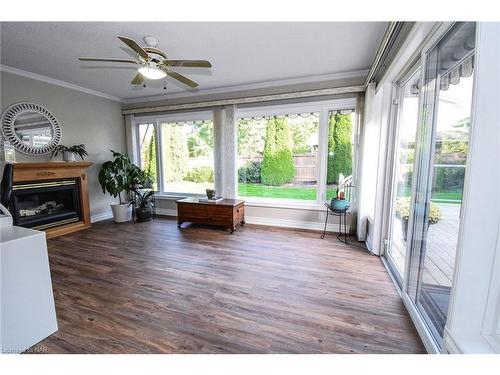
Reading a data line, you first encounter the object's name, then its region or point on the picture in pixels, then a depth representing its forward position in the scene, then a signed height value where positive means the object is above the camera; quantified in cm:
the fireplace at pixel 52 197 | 325 -57
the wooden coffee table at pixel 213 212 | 369 -83
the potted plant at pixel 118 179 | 423 -29
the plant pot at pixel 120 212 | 429 -94
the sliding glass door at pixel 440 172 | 134 -3
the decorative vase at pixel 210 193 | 403 -52
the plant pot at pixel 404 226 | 225 -63
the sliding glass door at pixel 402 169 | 220 -3
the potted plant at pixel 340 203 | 321 -55
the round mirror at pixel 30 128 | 325 +56
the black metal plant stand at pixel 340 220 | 325 -87
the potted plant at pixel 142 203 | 441 -82
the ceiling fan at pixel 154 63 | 203 +101
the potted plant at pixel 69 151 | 373 +22
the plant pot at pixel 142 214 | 440 -100
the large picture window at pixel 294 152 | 364 +25
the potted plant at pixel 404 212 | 163 -44
